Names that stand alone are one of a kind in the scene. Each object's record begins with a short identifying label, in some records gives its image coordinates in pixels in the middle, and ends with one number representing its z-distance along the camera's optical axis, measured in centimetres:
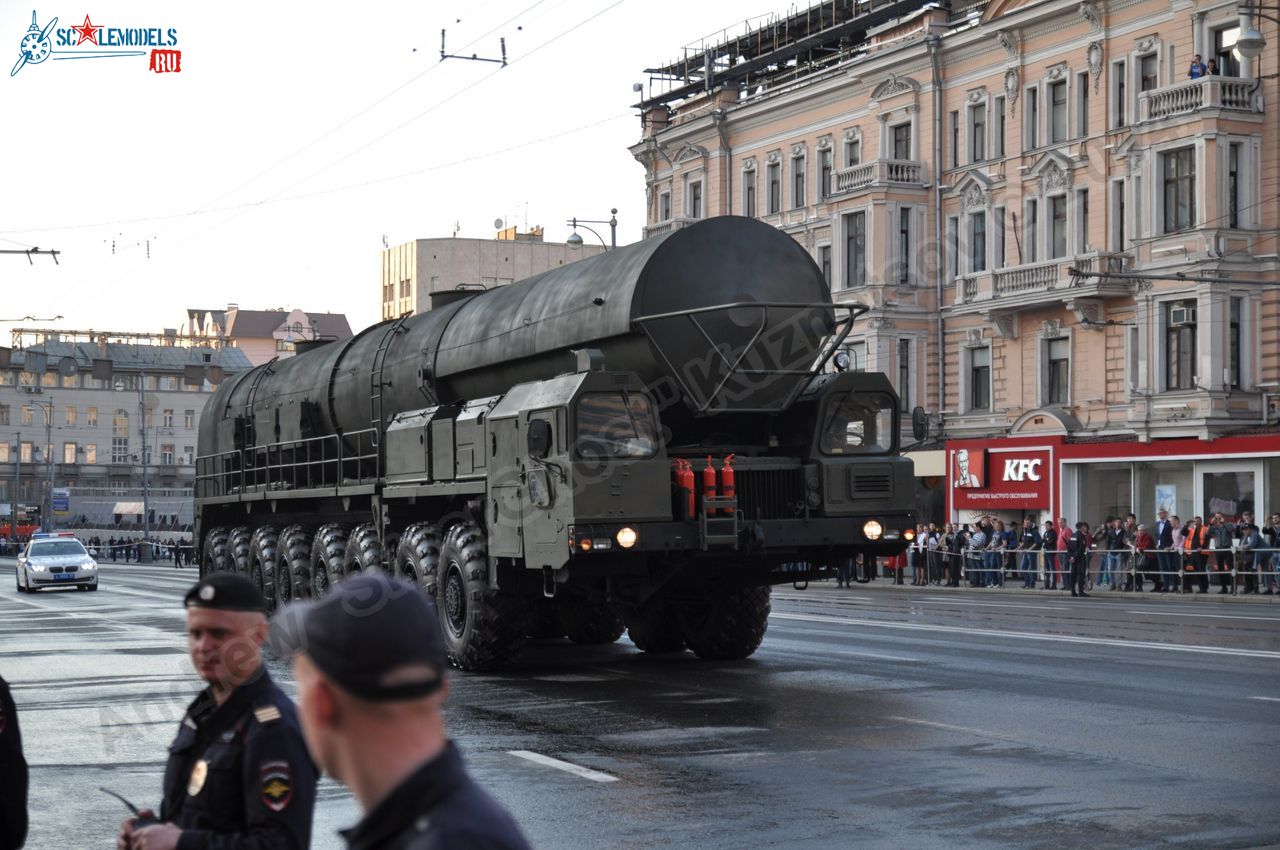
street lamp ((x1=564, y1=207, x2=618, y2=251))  4906
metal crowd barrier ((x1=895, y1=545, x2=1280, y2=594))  3331
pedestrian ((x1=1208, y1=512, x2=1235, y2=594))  3388
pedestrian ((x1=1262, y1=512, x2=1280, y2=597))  3259
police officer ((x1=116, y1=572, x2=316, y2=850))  401
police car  4244
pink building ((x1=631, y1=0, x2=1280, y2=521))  3916
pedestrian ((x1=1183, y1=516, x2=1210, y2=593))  3431
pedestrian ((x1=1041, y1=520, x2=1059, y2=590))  3819
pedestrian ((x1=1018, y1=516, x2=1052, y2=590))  3884
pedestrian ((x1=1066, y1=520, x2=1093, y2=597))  3538
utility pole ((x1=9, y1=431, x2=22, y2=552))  10948
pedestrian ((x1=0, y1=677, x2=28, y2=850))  472
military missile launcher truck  1563
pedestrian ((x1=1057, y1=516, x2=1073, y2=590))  3738
